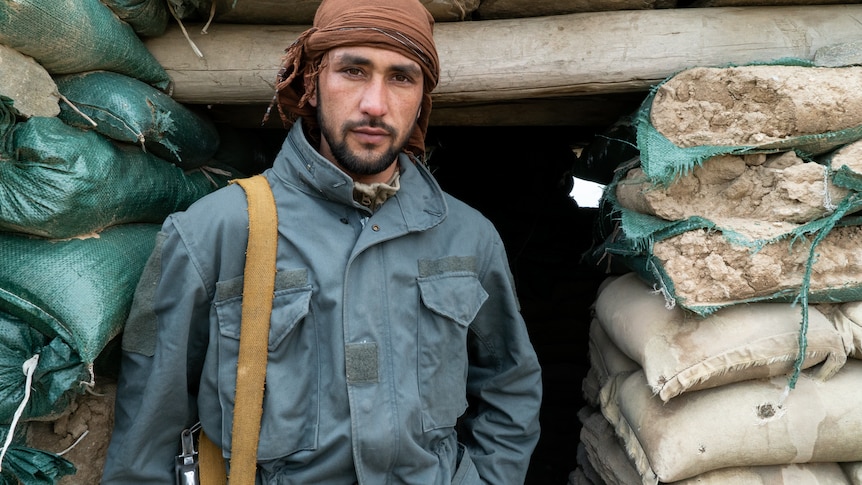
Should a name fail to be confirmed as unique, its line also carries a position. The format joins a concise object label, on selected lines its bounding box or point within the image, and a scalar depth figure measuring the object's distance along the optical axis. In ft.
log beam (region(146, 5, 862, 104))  6.36
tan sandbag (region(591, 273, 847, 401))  5.53
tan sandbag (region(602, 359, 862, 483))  5.58
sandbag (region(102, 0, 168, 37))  5.89
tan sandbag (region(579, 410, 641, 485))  6.62
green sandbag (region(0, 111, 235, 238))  4.77
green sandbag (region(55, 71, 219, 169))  5.51
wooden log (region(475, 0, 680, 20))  6.57
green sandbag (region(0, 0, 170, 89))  4.81
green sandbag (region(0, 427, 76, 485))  4.60
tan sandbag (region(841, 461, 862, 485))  5.77
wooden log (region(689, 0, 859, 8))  6.49
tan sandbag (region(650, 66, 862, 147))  5.64
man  4.95
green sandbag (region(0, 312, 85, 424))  4.64
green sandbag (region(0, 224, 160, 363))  4.78
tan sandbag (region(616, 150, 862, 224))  5.55
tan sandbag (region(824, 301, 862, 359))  5.61
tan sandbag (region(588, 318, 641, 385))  6.91
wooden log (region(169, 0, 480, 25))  6.51
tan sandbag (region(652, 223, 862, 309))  5.49
